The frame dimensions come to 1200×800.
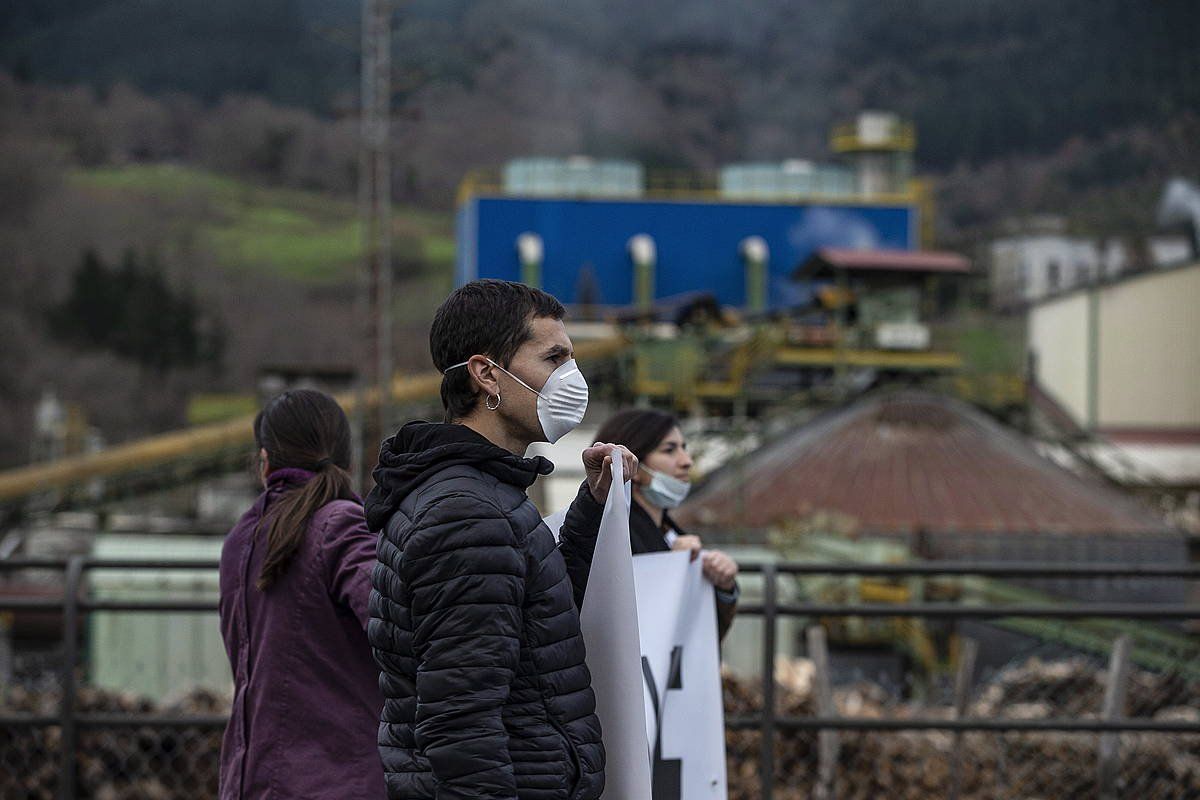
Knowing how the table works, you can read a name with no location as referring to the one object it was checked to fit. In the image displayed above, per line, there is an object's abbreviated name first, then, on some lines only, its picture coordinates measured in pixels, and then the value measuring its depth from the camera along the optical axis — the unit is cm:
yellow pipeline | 2834
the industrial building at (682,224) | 4006
